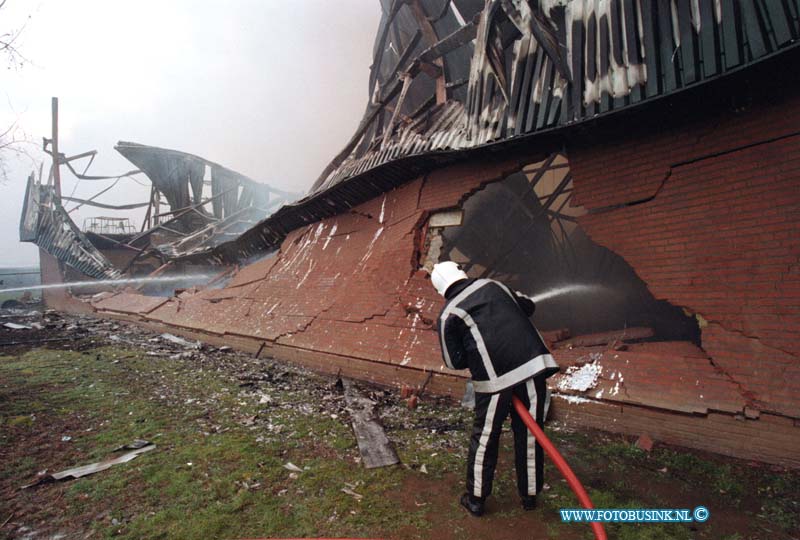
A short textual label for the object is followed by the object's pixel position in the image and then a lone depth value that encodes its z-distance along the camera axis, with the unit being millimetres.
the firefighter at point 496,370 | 2652
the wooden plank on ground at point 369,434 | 3488
